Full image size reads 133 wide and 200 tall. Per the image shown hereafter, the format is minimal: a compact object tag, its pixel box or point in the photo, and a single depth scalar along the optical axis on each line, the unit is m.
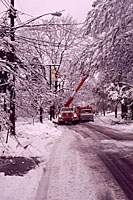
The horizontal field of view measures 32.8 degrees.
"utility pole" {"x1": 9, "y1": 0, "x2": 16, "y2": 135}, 11.10
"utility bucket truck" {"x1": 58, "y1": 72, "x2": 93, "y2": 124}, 26.63
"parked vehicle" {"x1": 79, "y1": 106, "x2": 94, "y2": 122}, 30.34
